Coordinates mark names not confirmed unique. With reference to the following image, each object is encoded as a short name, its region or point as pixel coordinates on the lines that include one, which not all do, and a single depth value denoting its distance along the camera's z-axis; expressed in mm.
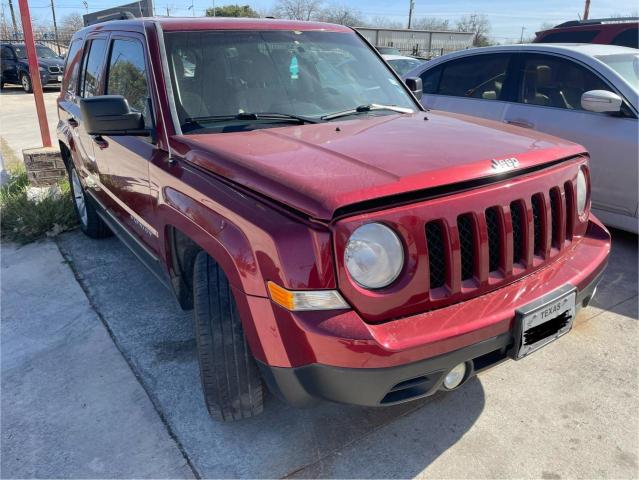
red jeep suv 1858
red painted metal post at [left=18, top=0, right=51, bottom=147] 6465
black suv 19005
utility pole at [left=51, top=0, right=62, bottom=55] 35484
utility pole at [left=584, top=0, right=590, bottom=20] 27741
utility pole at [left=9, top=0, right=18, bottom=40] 44941
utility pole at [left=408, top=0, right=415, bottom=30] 55681
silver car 4285
